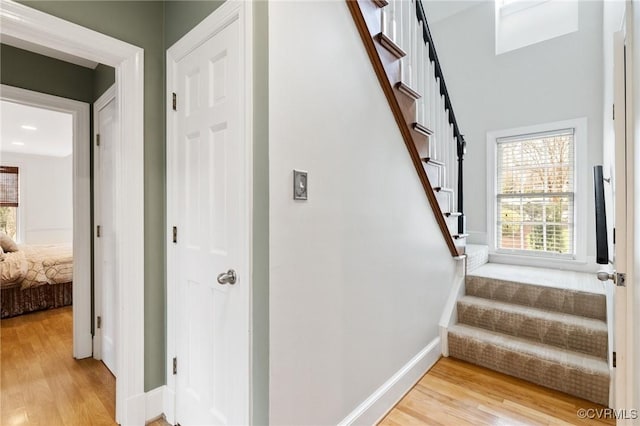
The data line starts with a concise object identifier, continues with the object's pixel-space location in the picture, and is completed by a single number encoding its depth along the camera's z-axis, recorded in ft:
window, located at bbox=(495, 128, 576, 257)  11.64
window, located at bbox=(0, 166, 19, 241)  19.99
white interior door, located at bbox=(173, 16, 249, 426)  4.10
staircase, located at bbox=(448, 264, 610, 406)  6.64
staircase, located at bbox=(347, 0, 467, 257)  5.50
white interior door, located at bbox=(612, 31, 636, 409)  4.09
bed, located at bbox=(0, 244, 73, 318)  11.38
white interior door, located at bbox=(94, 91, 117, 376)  7.22
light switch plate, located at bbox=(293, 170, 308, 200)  4.11
